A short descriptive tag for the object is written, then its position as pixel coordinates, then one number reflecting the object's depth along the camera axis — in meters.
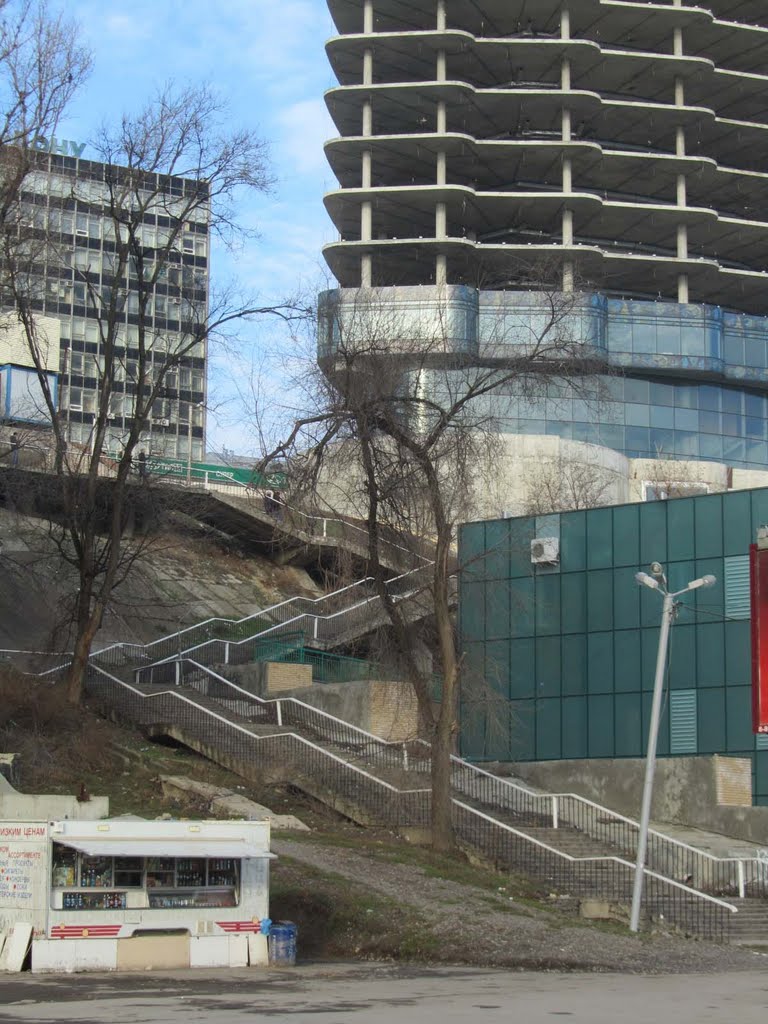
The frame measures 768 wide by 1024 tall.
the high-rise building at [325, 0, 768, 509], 92.38
